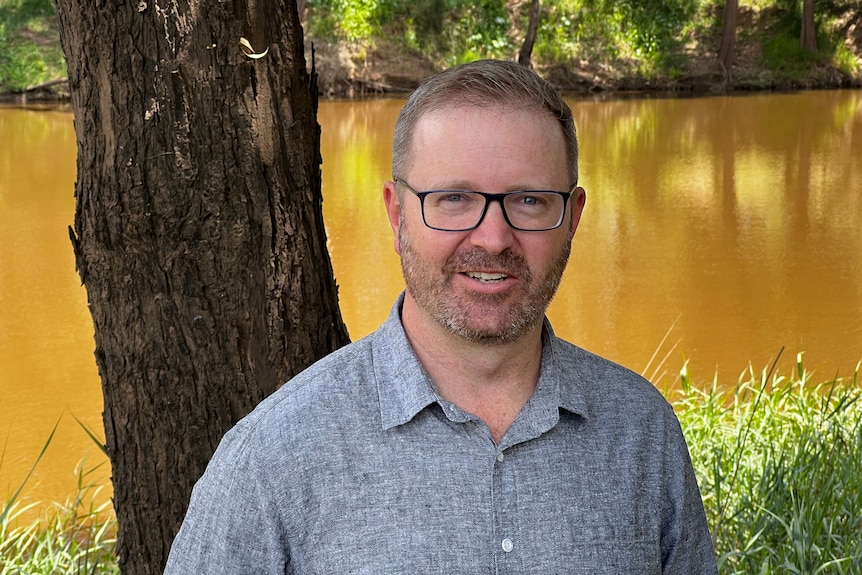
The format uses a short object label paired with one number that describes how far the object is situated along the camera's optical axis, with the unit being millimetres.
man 1404
